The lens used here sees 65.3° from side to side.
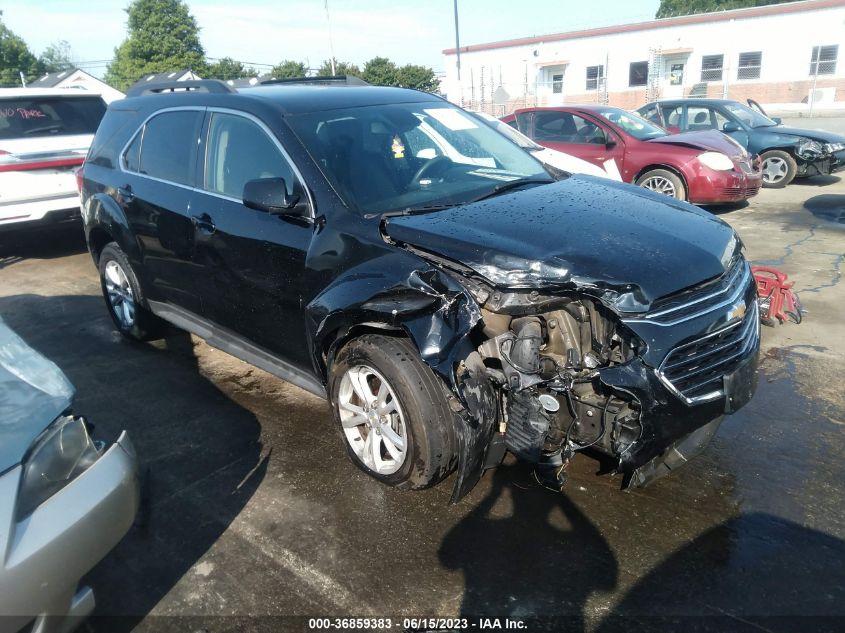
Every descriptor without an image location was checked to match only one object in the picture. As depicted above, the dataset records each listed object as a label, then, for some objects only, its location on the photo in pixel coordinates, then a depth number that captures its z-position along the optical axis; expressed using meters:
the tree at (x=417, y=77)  37.00
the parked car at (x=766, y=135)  10.47
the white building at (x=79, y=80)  29.59
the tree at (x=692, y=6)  54.00
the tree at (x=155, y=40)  52.19
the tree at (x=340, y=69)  35.94
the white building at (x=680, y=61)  29.89
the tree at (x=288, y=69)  35.91
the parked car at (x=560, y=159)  8.03
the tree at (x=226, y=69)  42.09
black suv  2.71
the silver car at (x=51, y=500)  1.92
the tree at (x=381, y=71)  37.47
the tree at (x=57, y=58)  76.19
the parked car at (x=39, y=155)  7.38
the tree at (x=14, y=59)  55.09
